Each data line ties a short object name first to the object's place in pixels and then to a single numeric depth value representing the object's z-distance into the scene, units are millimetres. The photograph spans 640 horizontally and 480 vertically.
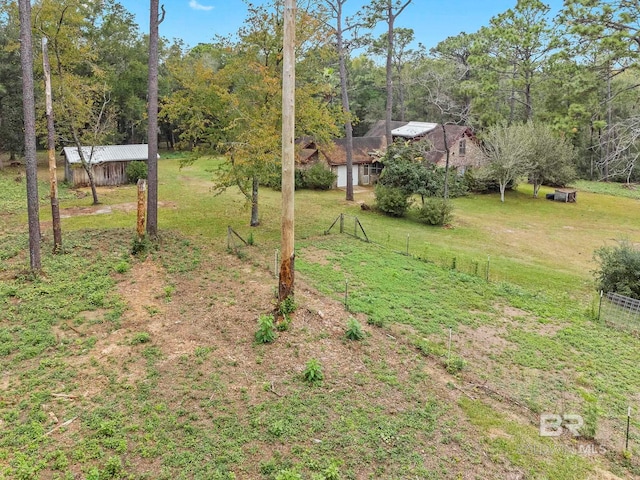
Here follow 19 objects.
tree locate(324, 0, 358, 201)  23175
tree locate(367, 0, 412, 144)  24719
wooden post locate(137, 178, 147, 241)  12412
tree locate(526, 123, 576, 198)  27781
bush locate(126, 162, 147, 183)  27094
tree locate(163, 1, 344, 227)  14266
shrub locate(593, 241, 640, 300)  10922
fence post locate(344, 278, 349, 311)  9523
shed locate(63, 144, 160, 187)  25422
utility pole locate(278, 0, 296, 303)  7750
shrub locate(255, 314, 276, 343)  7773
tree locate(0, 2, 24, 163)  27125
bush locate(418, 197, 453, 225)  19719
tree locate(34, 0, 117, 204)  16922
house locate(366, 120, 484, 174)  30062
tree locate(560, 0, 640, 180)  16266
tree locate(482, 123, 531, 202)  26609
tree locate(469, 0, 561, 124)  28141
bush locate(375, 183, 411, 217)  20844
